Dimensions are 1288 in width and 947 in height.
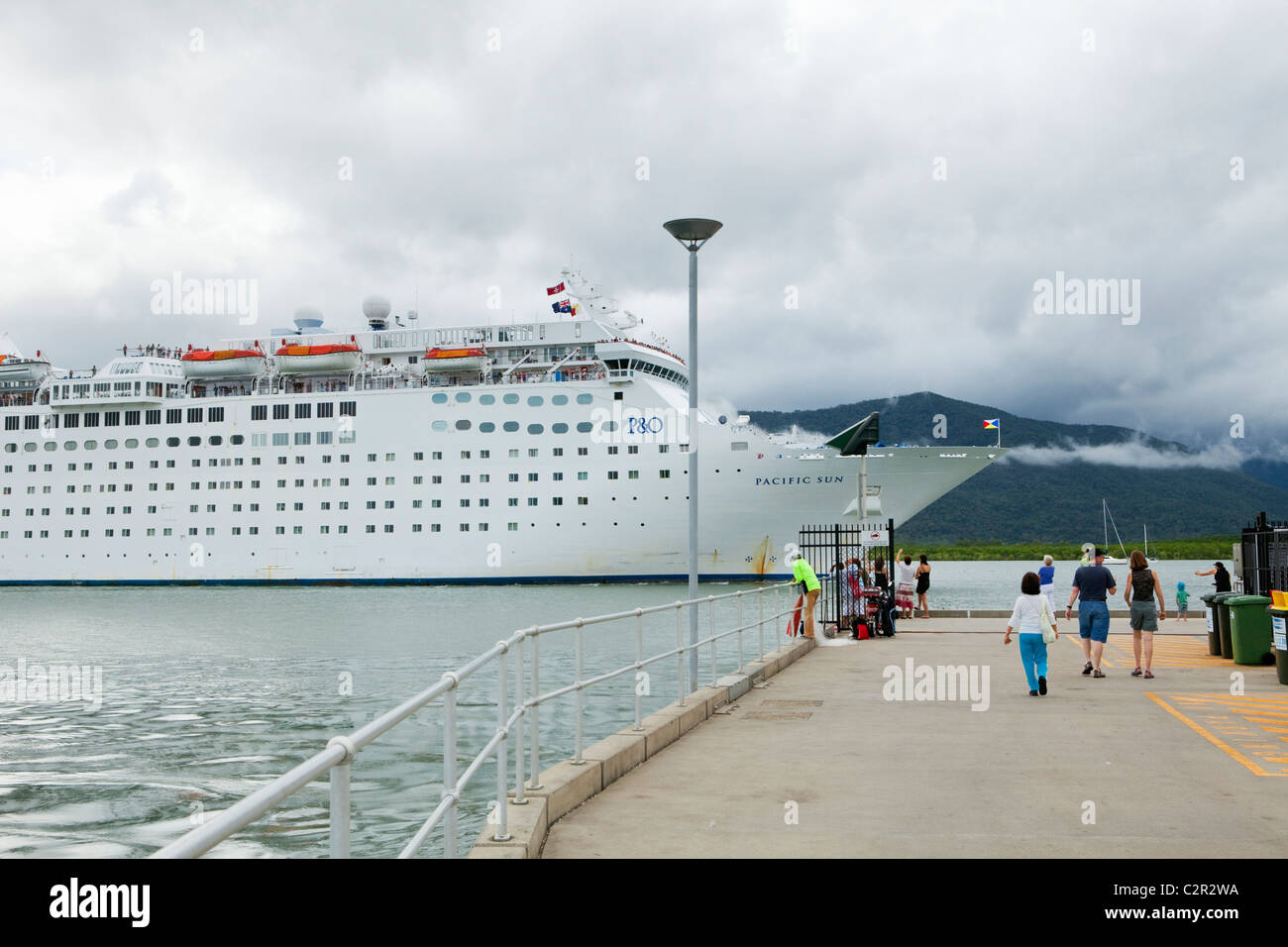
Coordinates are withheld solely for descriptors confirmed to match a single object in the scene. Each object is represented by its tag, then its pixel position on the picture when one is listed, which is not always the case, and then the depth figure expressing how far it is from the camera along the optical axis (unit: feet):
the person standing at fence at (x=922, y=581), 84.33
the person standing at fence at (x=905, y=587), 82.17
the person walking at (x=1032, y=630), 38.45
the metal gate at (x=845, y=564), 61.26
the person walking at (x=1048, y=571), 63.57
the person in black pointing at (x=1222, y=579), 69.35
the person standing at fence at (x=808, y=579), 59.62
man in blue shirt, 42.80
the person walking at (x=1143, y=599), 42.91
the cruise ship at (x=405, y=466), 161.89
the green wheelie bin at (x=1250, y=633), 48.42
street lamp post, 41.57
